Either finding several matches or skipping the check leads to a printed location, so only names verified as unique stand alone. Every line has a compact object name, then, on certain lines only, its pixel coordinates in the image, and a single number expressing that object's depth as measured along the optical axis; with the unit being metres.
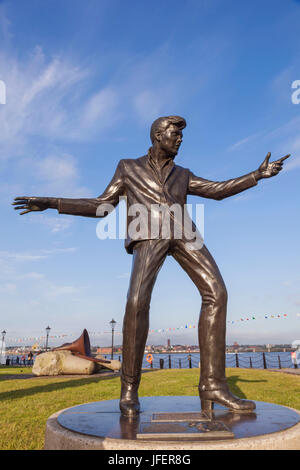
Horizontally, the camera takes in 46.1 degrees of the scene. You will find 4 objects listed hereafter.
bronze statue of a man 3.30
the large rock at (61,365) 16.05
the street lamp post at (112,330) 29.62
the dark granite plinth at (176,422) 2.28
